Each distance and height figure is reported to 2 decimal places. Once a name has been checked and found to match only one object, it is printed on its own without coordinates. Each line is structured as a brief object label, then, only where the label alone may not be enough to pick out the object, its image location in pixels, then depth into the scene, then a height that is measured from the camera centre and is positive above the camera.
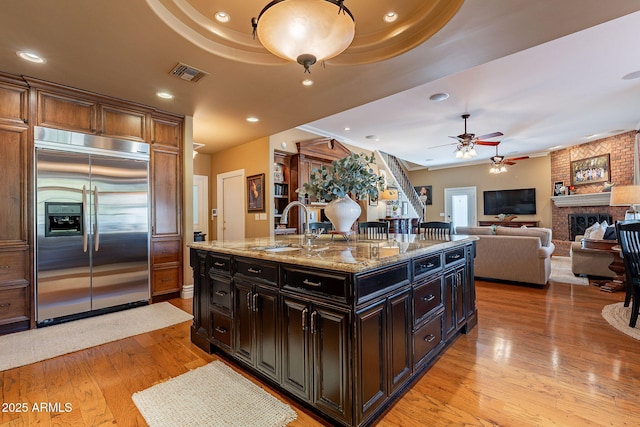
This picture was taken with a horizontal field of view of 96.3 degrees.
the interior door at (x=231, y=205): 5.90 +0.25
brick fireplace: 6.78 +0.97
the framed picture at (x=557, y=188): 8.32 +0.73
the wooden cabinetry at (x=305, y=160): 5.77 +1.19
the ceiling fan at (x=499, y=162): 7.21 +1.32
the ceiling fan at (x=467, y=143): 5.40 +1.40
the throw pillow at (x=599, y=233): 4.67 -0.35
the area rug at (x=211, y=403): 1.59 -1.13
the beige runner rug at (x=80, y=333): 2.45 -1.15
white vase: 2.53 +0.03
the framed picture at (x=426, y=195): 11.38 +0.77
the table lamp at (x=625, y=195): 4.14 +0.24
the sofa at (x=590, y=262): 4.62 -0.83
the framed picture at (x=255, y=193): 5.43 +0.46
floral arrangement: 2.49 +0.30
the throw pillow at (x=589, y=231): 4.88 -0.35
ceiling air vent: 2.83 +1.49
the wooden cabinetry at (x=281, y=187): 5.62 +0.59
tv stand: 9.05 -0.33
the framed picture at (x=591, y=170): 7.21 +1.10
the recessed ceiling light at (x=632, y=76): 3.84 +1.85
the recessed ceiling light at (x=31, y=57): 2.55 +1.49
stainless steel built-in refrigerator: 3.08 -0.06
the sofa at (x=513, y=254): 4.28 -0.63
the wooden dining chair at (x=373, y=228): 3.66 -0.17
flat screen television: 9.14 +0.38
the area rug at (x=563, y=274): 4.64 -1.12
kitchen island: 1.44 -0.60
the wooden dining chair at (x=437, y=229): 2.99 -0.17
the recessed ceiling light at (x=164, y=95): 3.42 +1.49
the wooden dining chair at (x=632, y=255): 2.70 -0.42
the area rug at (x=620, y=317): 2.67 -1.11
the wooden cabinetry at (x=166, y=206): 3.92 +0.17
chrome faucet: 2.18 -0.02
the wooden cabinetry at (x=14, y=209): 2.89 +0.12
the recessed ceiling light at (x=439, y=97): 4.48 +1.87
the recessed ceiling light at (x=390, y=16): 2.36 +1.66
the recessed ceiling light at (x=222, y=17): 2.30 +1.63
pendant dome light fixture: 1.58 +1.11
